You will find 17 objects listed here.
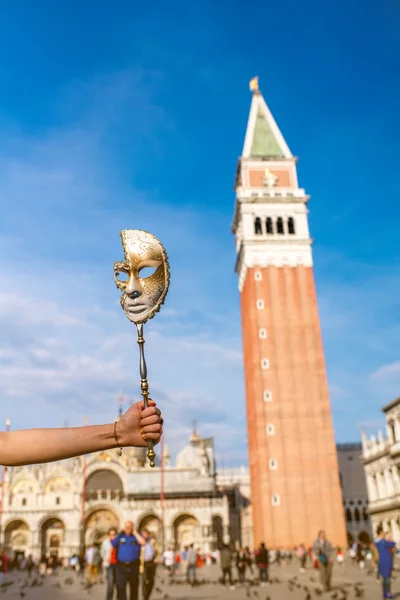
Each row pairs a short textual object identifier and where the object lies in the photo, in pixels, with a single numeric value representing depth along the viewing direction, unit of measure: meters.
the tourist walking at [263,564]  20.08
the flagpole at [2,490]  50.38
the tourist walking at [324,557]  15.91
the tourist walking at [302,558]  29.00
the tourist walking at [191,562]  20.96
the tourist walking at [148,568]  12.81
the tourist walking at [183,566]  31.93
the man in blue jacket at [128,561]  10.01
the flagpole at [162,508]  49.50
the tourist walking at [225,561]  19.93
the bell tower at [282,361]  43.28
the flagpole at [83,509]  49.72
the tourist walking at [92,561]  22.89
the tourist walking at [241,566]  21.12
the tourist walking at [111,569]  10.26
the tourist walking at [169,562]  27.04
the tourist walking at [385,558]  12.27
